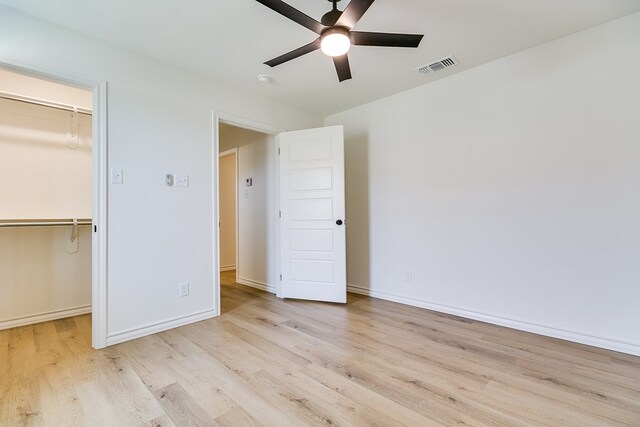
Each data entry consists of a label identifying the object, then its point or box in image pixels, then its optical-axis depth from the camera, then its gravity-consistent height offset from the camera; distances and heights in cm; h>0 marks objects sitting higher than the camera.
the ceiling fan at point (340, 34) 159 +114
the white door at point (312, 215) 334 +6
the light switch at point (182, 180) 270 +39
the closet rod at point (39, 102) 248 +109
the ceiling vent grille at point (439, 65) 265 +143
